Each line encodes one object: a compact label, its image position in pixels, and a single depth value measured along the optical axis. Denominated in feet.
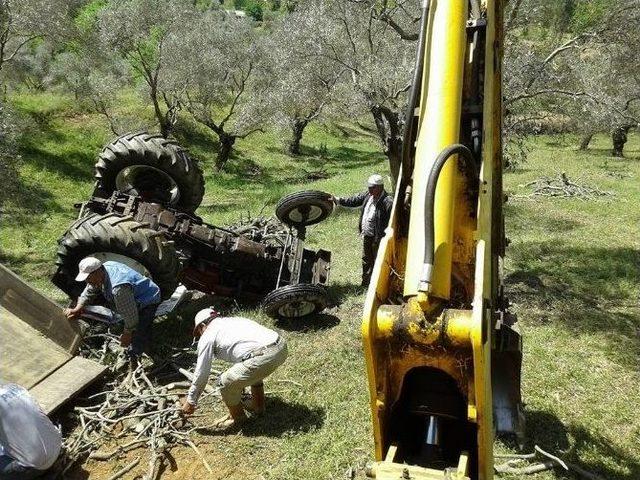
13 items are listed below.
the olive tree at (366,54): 33.45
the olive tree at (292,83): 53.67
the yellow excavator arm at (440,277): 8.58
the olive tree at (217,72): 71.56
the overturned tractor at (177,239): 20.97
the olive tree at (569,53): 30.30
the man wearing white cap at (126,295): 18.53
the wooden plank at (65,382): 17.06
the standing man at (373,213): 23.72
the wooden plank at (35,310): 18.81
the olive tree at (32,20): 56.65
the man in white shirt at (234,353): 16.24
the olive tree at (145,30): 66.59
